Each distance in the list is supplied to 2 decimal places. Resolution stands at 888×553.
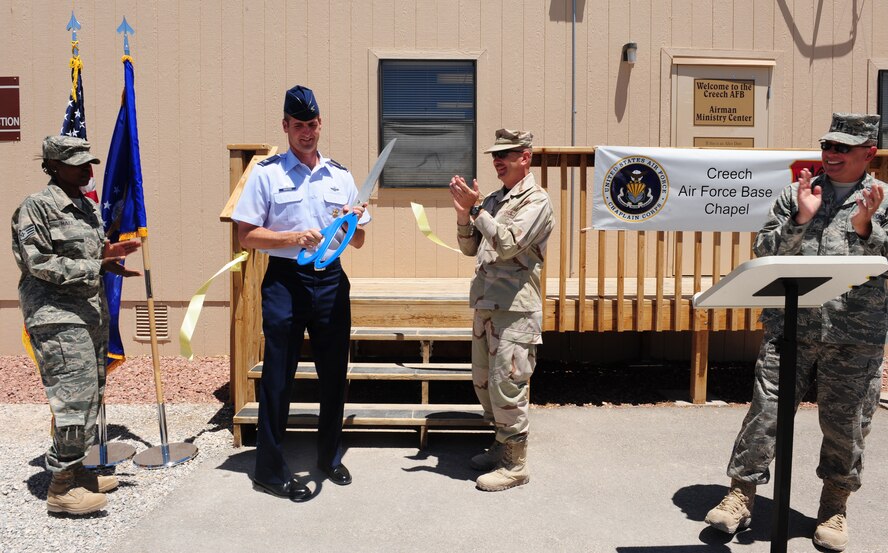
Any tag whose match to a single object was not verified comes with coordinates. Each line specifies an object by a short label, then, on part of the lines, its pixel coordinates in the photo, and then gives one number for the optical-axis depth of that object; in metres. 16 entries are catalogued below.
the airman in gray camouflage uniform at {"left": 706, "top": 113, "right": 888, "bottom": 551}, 3.14
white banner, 5.46
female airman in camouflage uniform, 3.52
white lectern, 2.37
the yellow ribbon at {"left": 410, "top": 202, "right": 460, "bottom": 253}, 4.22
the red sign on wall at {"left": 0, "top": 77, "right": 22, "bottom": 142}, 6.78
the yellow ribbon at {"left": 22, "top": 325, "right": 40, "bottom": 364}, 3.82
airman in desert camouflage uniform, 3.89
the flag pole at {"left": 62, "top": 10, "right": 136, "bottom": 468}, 4.22
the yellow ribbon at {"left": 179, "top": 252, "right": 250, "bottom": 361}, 3.69
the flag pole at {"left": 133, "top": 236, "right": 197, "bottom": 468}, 4.28
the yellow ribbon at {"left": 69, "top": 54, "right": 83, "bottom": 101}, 4.20
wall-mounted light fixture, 6.80
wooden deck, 5.15
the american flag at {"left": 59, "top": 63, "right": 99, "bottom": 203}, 4.28
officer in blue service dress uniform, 3.74
